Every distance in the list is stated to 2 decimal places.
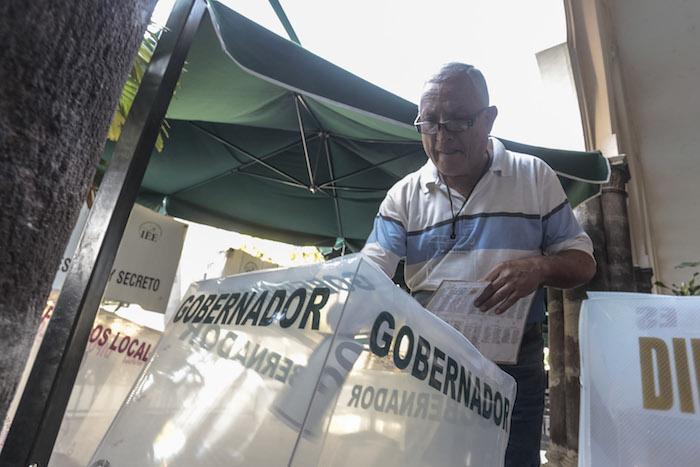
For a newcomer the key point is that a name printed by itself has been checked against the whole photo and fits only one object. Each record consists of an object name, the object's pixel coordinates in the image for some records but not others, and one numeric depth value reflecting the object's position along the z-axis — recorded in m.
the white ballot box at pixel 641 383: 0.94
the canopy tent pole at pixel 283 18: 2.25
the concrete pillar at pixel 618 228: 2.56
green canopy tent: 1.82
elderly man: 1.13
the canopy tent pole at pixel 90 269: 0.68
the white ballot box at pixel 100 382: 1.43
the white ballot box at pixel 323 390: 0.57
